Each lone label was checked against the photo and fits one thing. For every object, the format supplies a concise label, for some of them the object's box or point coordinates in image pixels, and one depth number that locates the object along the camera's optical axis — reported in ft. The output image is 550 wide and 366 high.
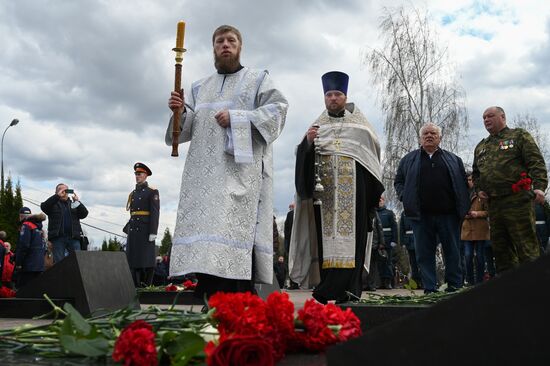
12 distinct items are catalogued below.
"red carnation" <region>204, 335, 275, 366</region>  6.35
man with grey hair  24.21
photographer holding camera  38.88
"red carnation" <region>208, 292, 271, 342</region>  7.36
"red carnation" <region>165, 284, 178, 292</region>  30.05
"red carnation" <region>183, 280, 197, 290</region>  29.72
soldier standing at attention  38.60
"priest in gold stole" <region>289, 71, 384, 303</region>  20.77
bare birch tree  88.43
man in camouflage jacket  24.25
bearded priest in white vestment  16.67
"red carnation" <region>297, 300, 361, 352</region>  8.36
